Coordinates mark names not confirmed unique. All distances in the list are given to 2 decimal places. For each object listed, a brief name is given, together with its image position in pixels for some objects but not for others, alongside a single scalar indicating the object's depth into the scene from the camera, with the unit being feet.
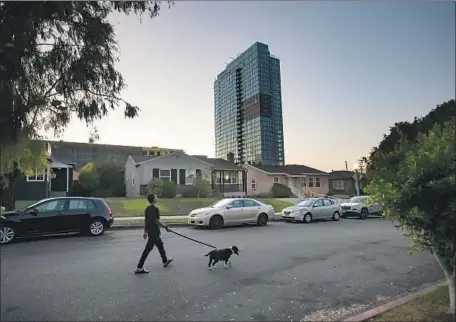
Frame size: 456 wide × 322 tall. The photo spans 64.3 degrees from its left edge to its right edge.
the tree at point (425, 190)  14.97
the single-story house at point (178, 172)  119.03
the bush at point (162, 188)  107.34
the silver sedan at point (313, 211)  67.72
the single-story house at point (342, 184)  175.76
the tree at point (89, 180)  110.63
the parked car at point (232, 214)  52.90
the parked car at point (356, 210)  80.07
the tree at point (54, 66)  14.34
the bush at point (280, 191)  140.36
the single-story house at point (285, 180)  147.74
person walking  25.57
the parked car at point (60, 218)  35.68
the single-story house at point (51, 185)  88.45
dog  25.71
